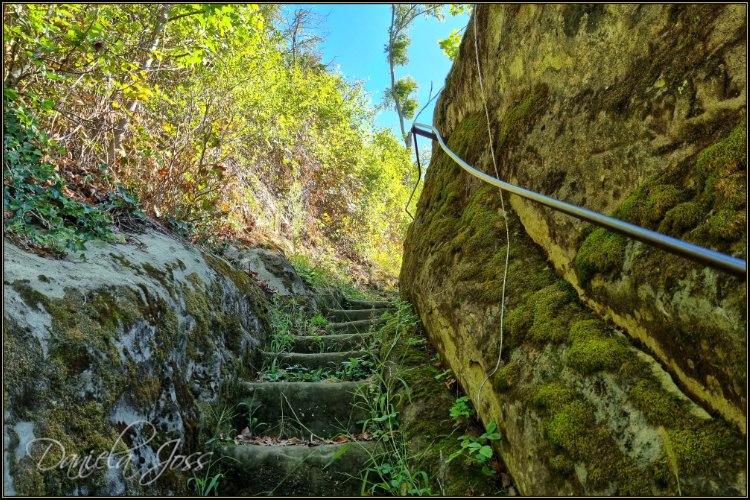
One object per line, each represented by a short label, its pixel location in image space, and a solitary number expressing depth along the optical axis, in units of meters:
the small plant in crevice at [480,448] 1.71
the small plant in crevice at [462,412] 2.04
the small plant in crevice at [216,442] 2.01
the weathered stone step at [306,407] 2.62
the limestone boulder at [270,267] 5.00
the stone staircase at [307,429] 2.09
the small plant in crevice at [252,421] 2.62
